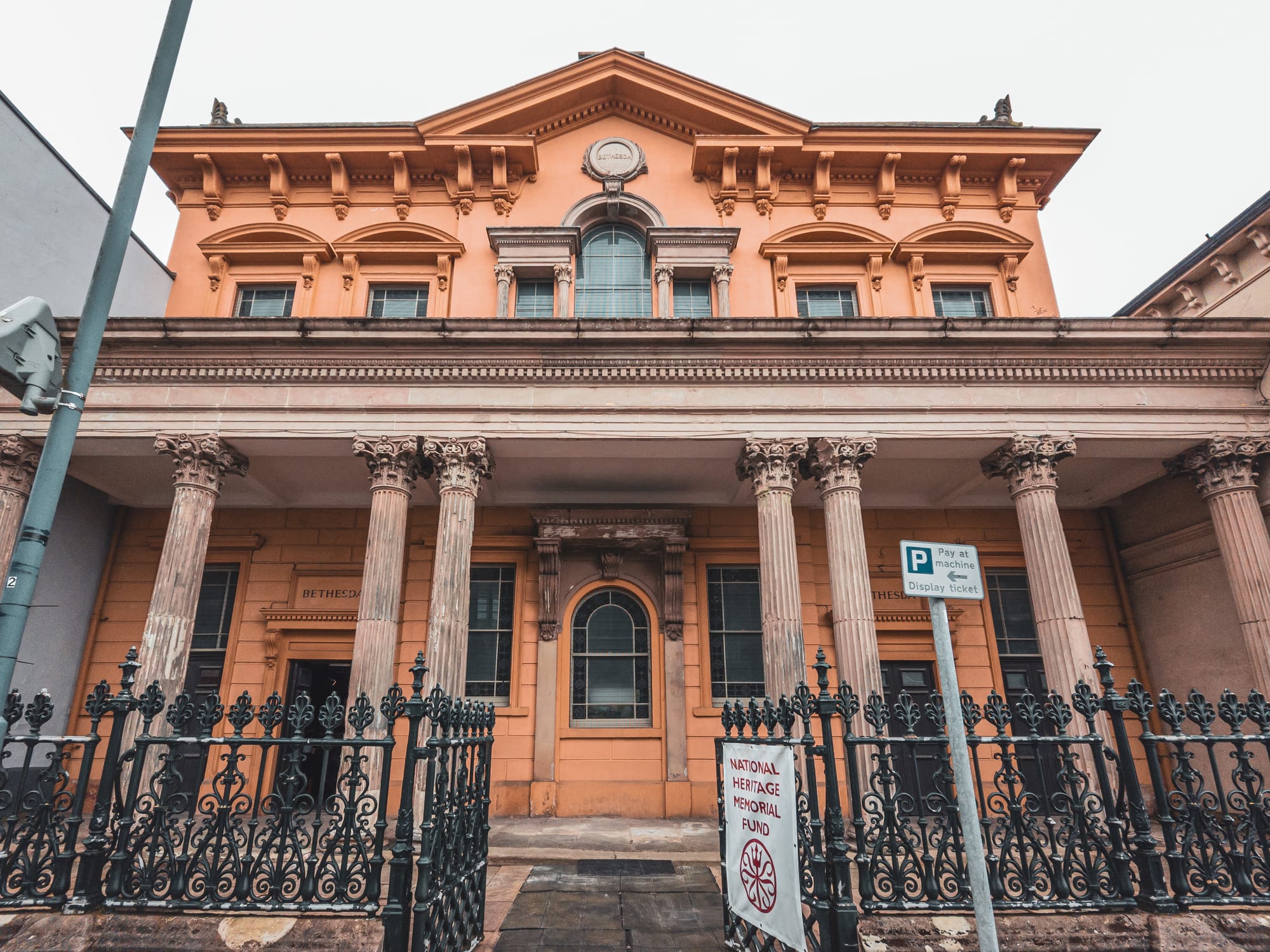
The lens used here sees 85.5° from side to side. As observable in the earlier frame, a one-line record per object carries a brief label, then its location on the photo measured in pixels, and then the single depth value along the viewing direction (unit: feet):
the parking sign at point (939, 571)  13.70
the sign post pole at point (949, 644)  11.93
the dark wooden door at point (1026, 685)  42.91
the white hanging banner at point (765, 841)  14.47
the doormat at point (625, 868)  26.91
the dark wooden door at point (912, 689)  41.81
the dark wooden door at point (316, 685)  43.78
